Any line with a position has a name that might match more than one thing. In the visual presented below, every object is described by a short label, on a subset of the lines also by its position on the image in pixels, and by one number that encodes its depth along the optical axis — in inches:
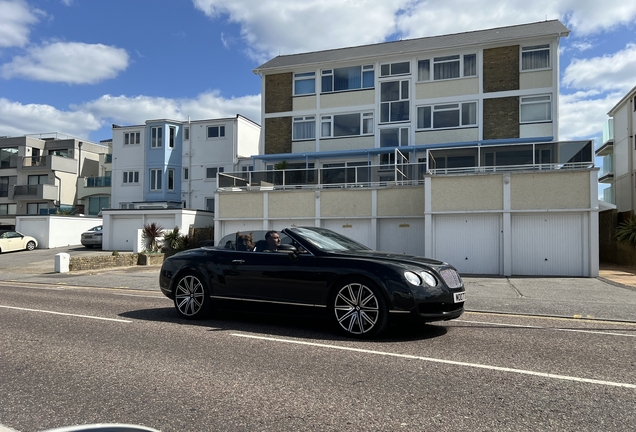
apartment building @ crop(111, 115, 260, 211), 1510.8
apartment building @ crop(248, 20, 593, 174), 1027.3
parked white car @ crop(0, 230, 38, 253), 1234.6
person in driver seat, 305.6
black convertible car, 258.8
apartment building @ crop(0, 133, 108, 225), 1905.8
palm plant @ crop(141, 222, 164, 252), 1039.0
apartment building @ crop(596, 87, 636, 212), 1322.6
